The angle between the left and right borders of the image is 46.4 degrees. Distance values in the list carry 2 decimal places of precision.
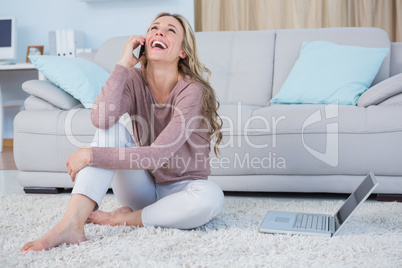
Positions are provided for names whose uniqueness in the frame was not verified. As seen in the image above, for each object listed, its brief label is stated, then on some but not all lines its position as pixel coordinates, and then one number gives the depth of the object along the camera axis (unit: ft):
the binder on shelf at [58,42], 13.46
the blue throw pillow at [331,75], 8.20
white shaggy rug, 4.19
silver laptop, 4.88
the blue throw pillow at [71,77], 8.25
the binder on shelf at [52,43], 13.66
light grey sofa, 6.91
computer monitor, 13.84
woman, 4.74
